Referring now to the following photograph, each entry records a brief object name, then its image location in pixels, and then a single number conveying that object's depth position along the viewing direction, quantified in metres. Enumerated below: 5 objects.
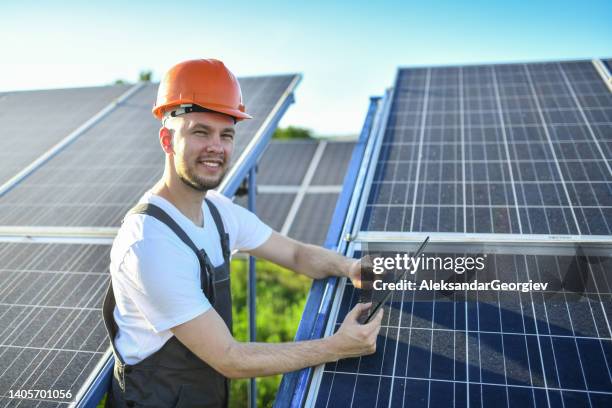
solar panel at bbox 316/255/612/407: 2.18
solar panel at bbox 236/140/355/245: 7.30
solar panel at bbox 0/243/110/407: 2.64
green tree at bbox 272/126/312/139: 28.53
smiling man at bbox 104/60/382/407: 2.34
